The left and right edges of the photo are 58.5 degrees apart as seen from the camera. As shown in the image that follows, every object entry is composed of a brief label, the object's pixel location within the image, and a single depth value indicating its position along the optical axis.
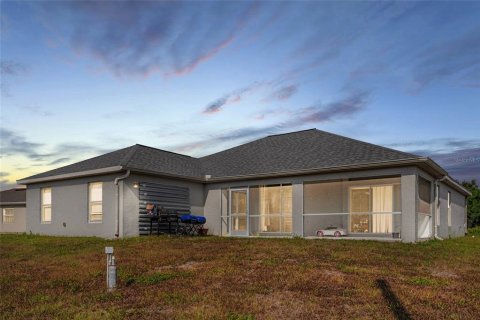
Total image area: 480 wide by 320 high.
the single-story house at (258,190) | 17.52
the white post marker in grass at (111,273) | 8.01
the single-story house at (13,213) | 31.91
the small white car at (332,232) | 20.15
